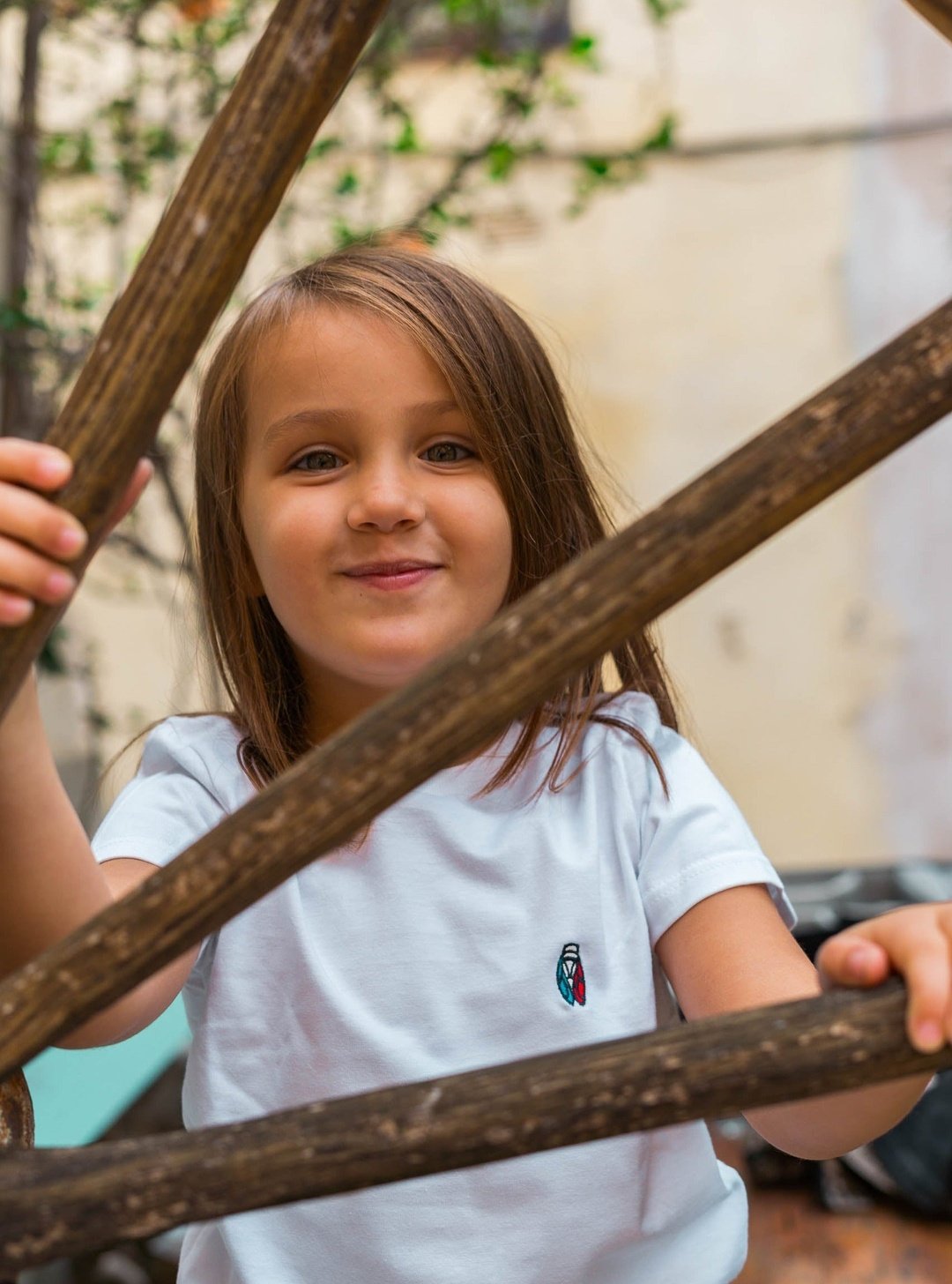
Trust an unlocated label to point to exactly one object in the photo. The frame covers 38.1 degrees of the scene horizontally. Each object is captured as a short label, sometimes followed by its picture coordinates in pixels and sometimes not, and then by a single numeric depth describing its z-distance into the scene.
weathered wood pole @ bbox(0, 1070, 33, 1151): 0.71
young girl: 1.10
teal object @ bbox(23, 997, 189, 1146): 2.22
